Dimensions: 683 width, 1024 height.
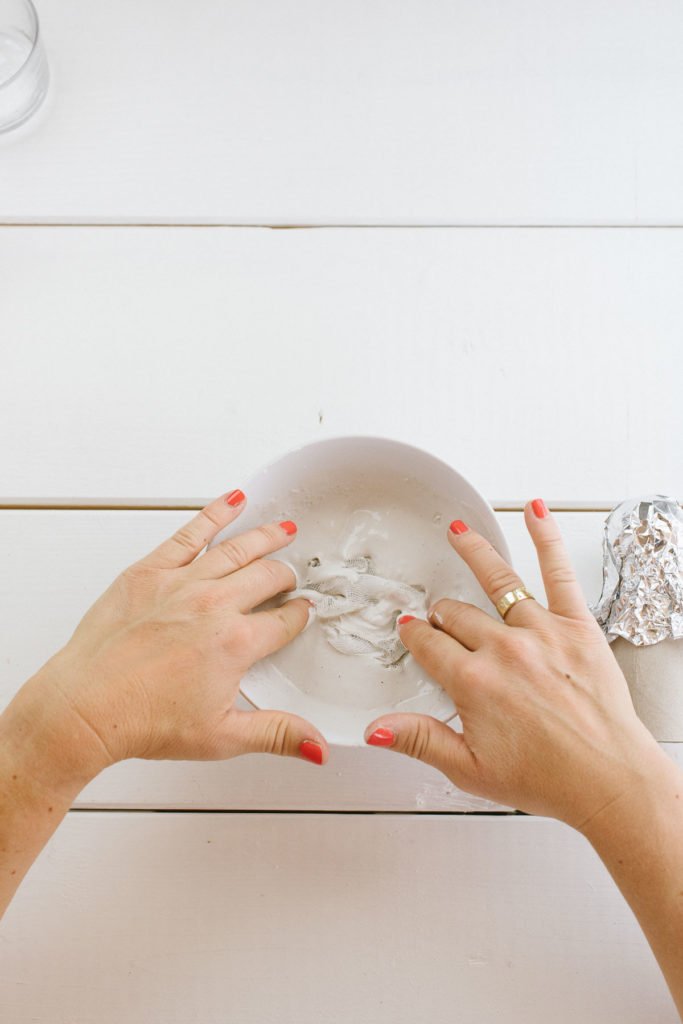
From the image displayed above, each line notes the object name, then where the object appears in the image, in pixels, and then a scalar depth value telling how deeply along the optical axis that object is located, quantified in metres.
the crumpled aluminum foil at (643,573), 0.61
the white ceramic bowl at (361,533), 0.57
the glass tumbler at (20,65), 0.73
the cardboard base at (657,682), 0.61
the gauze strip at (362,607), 0.60
